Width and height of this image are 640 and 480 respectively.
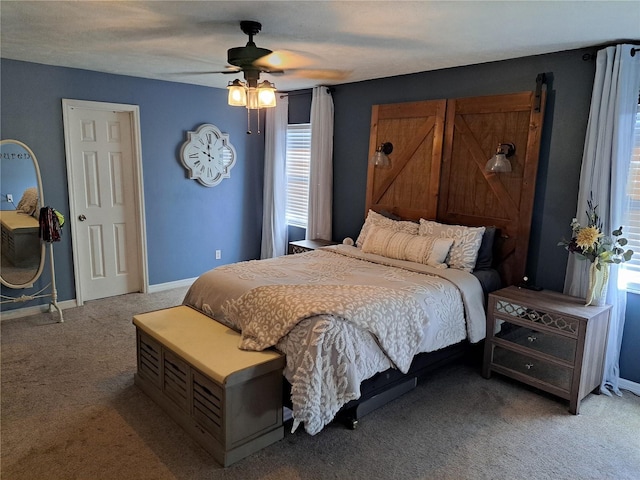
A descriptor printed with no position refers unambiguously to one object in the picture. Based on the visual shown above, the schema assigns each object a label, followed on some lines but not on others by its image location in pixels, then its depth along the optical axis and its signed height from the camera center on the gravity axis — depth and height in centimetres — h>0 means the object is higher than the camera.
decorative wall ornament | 525 +14
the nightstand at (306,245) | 475 -82
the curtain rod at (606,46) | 291 +87
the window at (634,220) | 304 -31
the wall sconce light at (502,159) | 353 +11
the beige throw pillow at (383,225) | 409 -51
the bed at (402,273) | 246 -78
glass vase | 296 -72
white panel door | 454 -39
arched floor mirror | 401 -54
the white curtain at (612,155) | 294 +14
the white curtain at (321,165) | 505 +5
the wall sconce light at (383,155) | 446 +15
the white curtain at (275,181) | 566 -17
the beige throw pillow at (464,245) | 352 -58
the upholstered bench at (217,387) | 236 -124
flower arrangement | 293 -46
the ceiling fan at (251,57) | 271 +68
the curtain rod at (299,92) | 535 +93
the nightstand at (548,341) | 286 -113
